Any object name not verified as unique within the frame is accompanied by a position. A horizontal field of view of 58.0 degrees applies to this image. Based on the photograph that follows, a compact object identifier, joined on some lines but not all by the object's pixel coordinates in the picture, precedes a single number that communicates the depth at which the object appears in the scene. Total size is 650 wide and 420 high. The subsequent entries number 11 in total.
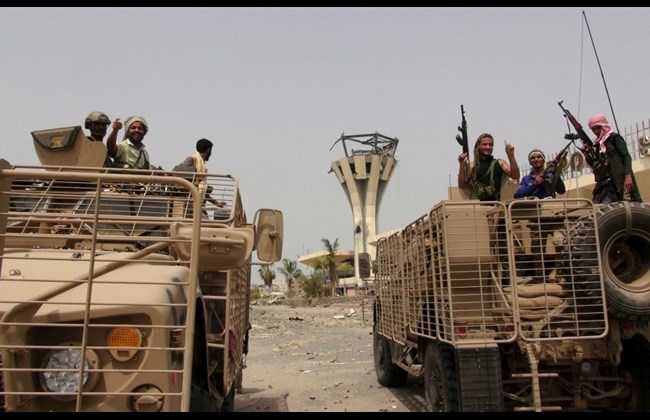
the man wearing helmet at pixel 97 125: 5.45
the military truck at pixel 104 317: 2.63
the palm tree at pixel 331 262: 49.16
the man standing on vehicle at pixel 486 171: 6.54
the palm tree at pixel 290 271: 56.09
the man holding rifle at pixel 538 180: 6.68
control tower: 62.19
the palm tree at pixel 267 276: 63.17
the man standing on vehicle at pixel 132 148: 5.59
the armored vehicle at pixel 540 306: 4.84
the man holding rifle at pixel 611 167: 6.01
